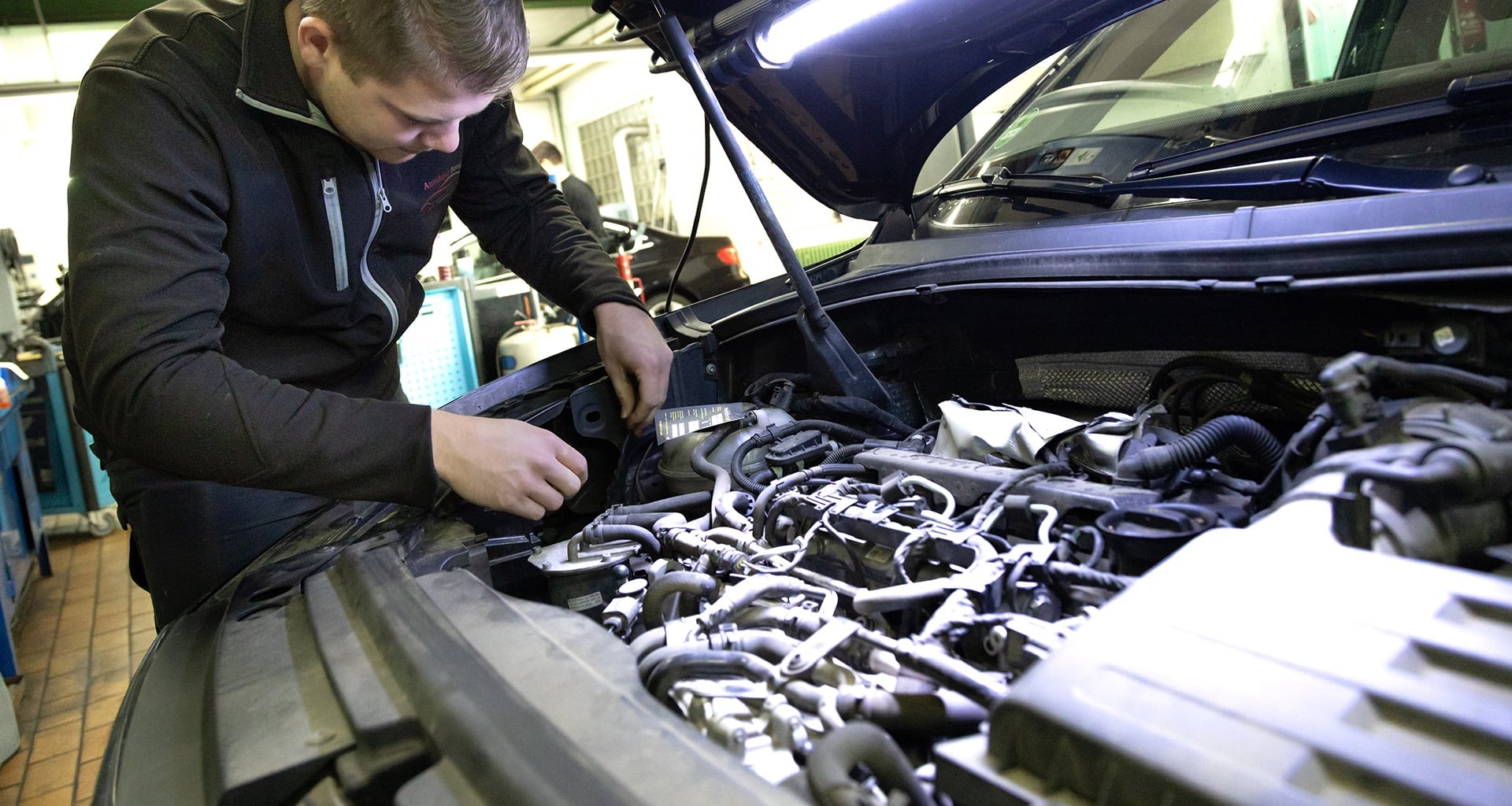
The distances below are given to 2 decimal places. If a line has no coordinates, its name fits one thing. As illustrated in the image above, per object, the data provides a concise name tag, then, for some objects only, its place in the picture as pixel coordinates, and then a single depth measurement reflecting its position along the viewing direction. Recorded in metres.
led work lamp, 1.32
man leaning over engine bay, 1.19
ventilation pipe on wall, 9.05
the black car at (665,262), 6.63
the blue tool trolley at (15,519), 3.10
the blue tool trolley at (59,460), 4.74
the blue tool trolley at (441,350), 5.32
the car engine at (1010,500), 0.61
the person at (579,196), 5.97
